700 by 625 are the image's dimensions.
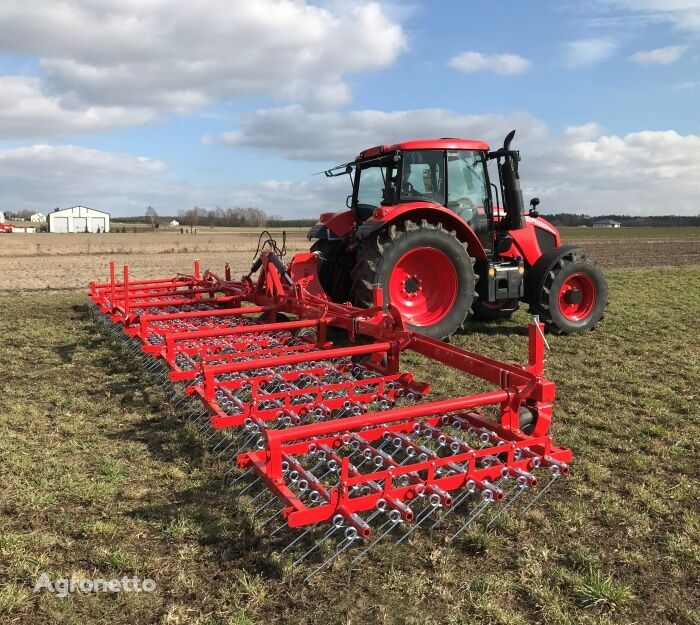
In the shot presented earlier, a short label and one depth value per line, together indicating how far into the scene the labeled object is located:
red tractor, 6.29
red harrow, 2.67
